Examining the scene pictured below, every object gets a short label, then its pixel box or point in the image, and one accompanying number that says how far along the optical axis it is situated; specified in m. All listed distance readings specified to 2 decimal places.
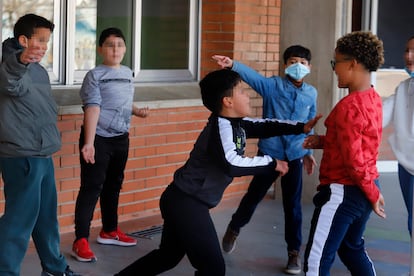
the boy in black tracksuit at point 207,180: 4.86
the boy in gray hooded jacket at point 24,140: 5.28
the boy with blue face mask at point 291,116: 6.70
